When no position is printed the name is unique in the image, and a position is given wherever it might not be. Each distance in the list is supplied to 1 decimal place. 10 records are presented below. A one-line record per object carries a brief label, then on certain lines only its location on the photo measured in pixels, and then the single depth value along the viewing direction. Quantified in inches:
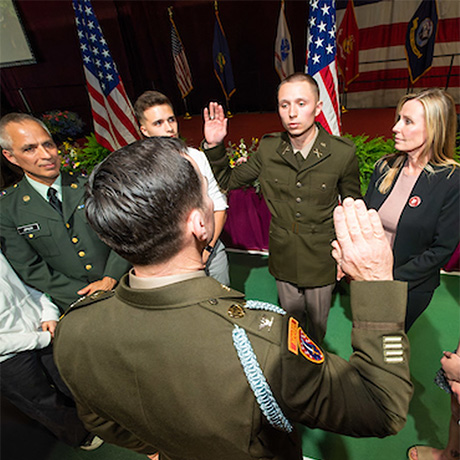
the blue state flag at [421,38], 238.4
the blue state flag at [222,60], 307.1
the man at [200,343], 27.0
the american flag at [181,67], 327.0
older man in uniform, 65.6
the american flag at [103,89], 164.7
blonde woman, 64.0
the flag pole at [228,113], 413.7
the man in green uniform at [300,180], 74.8
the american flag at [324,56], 126.3
